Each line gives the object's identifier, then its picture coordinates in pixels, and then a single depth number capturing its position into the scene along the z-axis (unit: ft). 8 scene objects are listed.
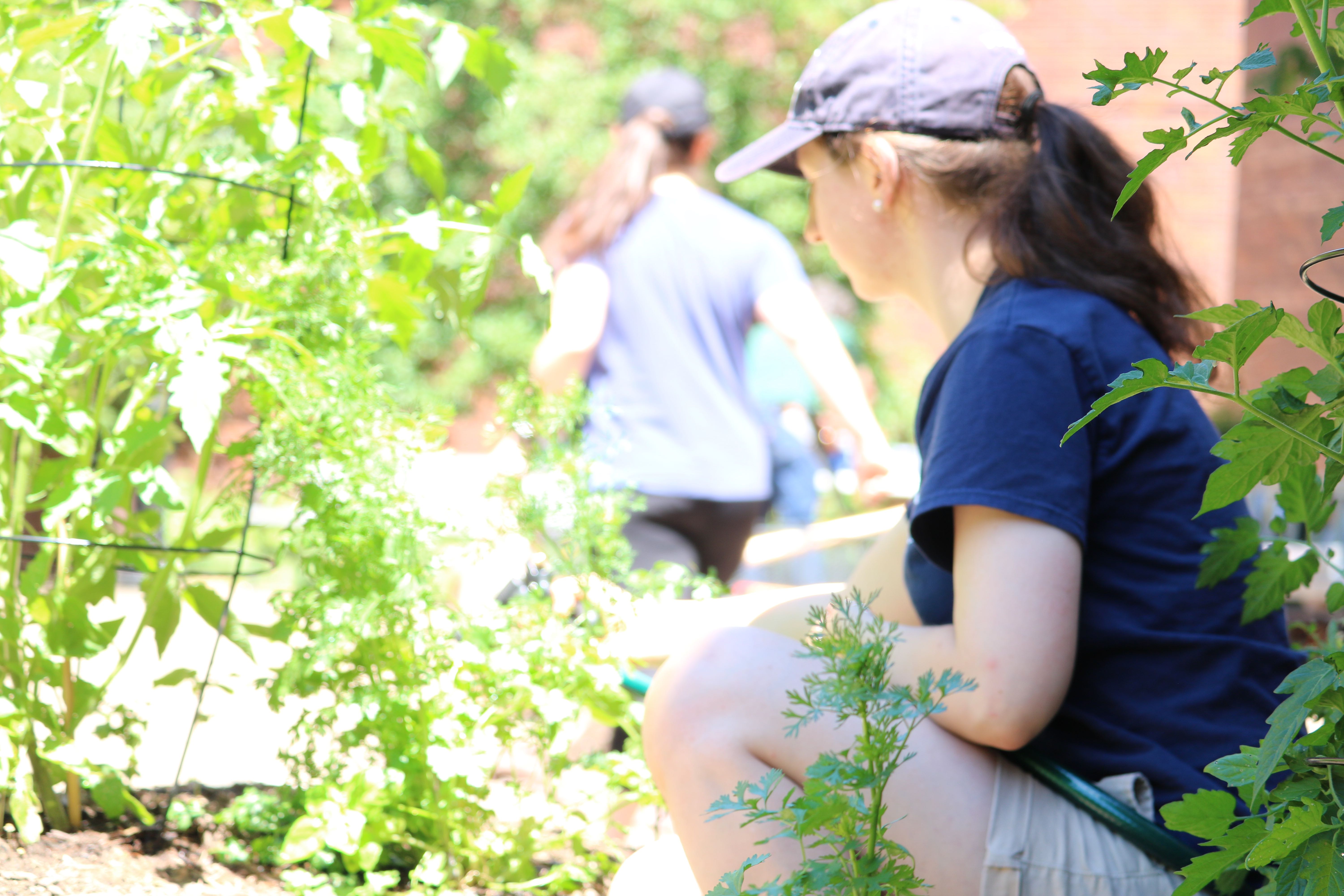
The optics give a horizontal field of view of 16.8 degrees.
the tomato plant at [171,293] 12.51
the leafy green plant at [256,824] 13.03
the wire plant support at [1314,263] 11.38
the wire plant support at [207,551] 12.59
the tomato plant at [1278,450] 10.43
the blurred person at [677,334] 15.76
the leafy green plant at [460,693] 12.76
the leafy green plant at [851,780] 11.68
